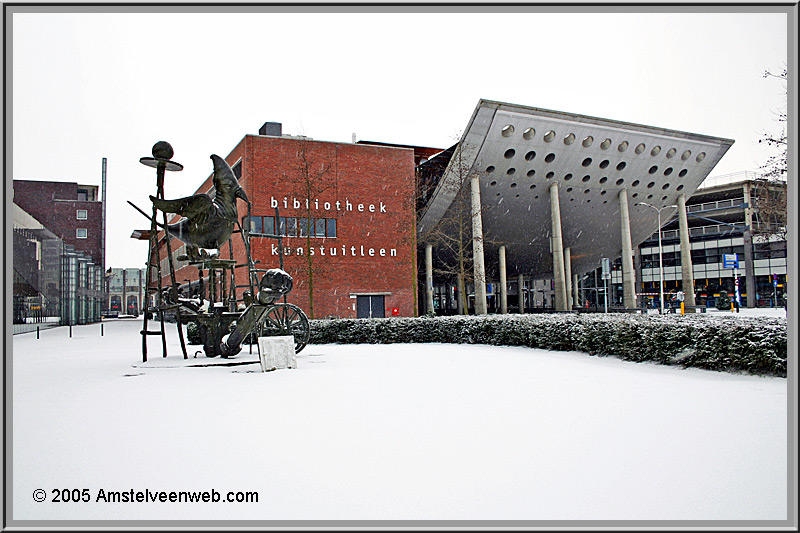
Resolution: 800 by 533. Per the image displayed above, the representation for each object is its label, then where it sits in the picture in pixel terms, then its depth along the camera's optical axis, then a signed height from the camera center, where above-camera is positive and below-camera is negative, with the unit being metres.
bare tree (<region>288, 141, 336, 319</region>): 32.09 +6.02
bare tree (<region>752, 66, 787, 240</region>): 14.53 +2.51
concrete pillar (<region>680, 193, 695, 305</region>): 45.16 +1.29
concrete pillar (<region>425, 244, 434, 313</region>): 43.47 +0.11
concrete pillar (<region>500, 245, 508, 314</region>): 46.56 -1.35
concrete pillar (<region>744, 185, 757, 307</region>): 51.48 -0.19
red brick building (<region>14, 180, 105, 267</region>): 55.97 +6.93
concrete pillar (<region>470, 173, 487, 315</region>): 35.72 +2.02
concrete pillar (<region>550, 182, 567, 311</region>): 39.47 +1.35
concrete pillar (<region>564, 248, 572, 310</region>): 47.42 +0.65
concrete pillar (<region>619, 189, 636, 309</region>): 43.22 +0.63
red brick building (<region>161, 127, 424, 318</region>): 32.59 +3.68
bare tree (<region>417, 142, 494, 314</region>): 29.78 +3.82
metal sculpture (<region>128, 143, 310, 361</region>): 12.30 +0.08
